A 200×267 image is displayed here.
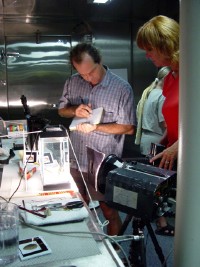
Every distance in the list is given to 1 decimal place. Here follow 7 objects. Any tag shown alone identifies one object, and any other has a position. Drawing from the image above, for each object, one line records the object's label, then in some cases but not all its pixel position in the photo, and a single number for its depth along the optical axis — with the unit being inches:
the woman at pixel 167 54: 58.9
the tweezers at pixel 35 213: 52.6
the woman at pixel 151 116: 123.9
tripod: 57.1
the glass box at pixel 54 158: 65.1
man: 92.7
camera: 45.9
